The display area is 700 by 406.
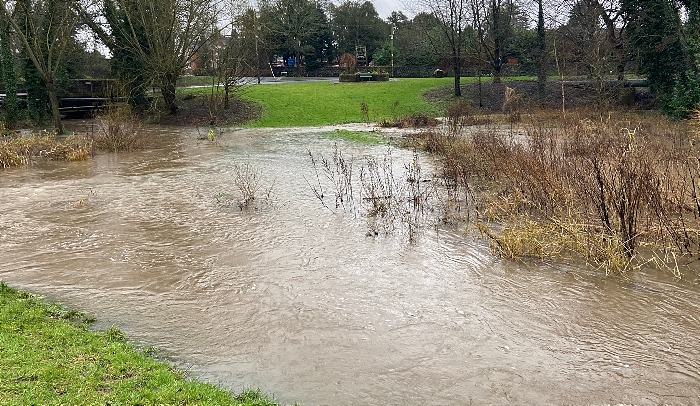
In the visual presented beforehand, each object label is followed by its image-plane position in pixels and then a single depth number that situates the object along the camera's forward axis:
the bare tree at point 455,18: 35.38
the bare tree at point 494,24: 36.59
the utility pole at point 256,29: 34.20
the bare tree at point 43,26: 23.53
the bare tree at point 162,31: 28.34
